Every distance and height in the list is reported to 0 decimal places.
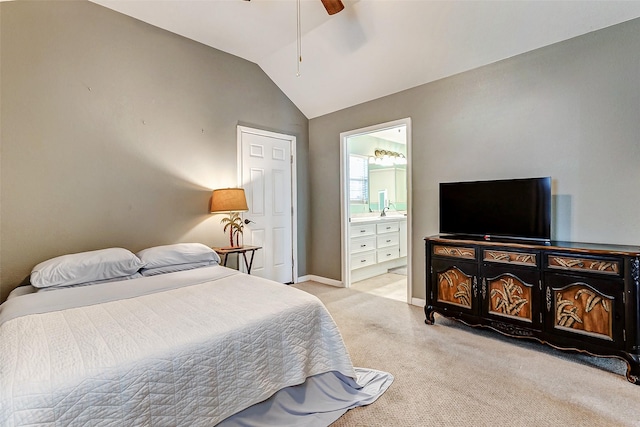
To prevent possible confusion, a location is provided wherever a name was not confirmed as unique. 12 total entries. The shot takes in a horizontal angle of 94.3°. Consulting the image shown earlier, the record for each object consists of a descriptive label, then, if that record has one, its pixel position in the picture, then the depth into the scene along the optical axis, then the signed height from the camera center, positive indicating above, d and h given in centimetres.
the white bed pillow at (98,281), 213 -55
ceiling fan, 239 +166
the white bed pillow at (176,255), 261 -42
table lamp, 328 +8
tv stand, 201 -69
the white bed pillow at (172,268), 256 -52
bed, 103 -59
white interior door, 397 +15
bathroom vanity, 456 -64
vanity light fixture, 577 +99
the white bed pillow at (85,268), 216 -44
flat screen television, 249 -2
